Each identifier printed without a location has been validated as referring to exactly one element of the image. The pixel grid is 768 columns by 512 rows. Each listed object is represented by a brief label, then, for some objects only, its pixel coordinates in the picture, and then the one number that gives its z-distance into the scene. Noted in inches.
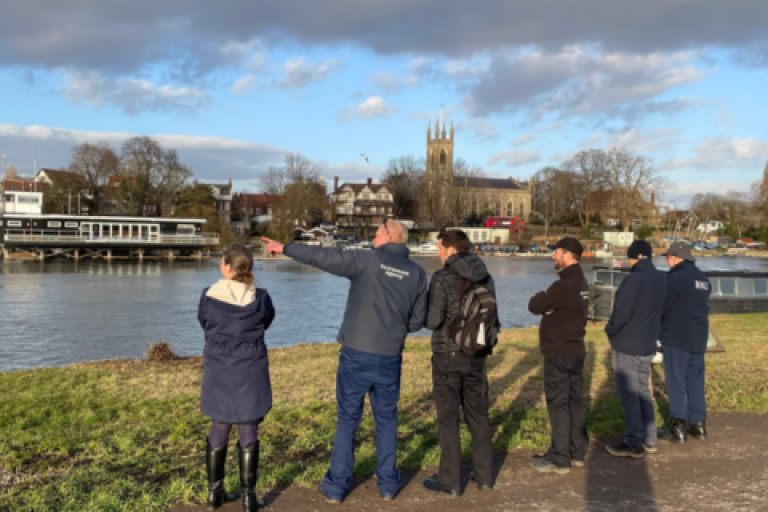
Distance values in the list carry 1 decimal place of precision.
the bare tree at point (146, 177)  3570.4
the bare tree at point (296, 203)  3840.3
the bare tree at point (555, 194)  4958.2
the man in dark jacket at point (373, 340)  203.3
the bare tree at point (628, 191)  4212.6
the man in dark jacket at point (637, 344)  258.8
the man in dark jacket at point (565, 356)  238.8
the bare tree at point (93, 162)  3735.2
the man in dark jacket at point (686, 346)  278.8
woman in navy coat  191.9
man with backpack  211.8
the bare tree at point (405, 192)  5402.1
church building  4837.6
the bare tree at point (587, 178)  4668.1
